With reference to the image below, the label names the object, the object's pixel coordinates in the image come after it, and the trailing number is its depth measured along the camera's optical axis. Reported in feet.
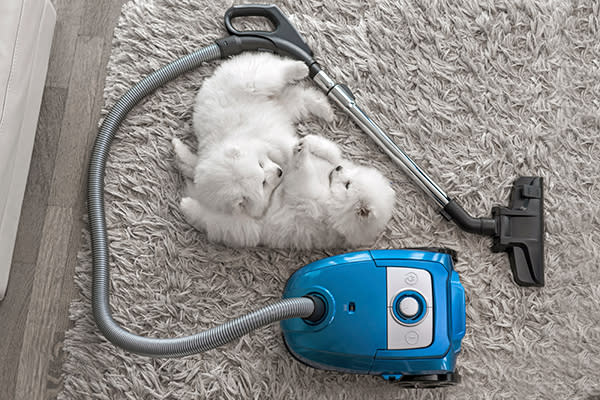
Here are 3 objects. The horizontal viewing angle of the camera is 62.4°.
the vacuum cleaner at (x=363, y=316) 3.89
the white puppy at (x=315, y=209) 4.32
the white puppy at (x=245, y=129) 4.18
